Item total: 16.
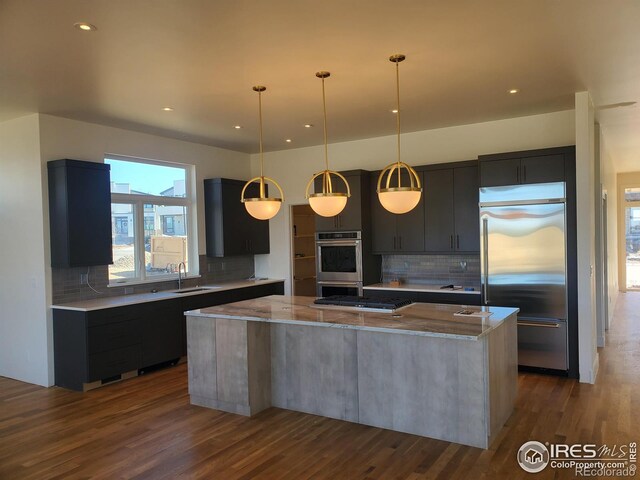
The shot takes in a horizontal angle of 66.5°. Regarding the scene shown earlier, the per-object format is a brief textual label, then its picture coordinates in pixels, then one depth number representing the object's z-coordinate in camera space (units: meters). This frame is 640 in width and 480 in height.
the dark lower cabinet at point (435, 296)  5.59
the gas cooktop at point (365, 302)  4.18
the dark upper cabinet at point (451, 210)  5.83
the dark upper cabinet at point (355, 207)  6.45
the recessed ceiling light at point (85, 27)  2.99
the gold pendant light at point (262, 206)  4.02
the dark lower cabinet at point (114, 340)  4.97
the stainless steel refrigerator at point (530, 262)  5.07
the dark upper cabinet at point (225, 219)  6.95
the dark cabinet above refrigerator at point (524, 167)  5.10
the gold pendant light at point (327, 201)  3.90
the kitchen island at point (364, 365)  3.45
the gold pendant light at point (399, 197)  3.51
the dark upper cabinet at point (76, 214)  5.09
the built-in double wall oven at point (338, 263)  6.48
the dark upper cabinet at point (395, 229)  6.19
